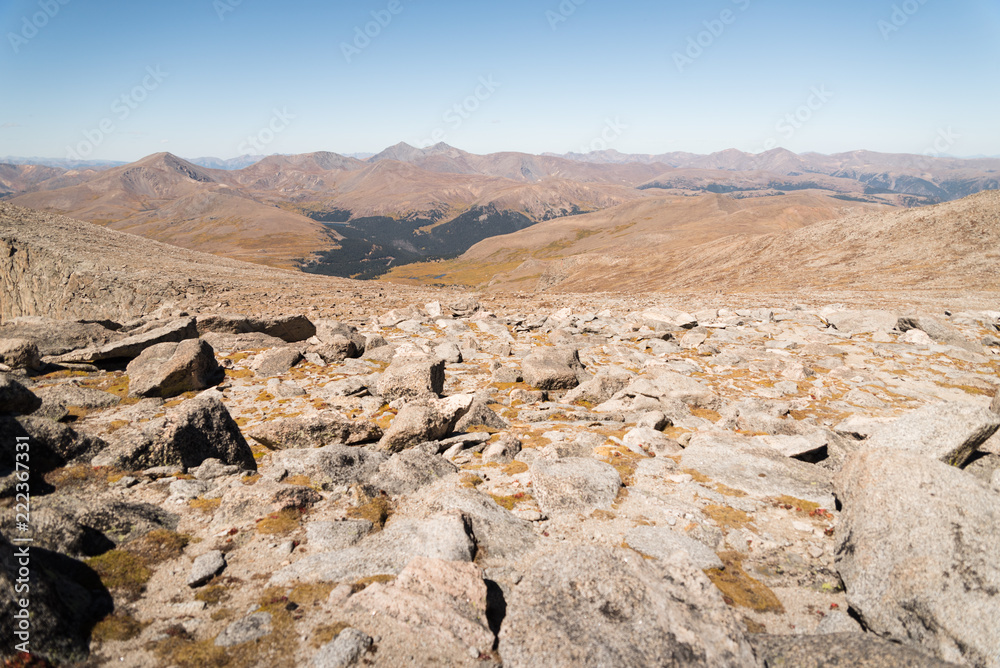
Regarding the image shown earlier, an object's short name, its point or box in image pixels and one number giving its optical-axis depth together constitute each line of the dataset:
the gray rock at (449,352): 17.48
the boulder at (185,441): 8.41
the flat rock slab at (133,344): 14.23
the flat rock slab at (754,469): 8.27
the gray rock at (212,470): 8.39
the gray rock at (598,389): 13.70
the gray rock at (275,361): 15.10
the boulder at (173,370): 12.19
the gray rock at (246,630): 4.63
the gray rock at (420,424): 9.91
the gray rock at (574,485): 7.82
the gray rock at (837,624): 5.25
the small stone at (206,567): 5.59
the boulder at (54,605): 4.07
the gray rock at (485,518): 6.58
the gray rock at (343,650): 4.31
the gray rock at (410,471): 8.35
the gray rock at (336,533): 6.52
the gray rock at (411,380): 12.97
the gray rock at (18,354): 13.09
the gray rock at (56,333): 14.95
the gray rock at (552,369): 14.55
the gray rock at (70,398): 10.38
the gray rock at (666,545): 6.46
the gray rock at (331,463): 8.37
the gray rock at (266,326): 18.81
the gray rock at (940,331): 18.64
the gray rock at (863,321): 21.28
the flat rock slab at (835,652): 4.34
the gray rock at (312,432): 9.81
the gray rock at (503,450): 9.62
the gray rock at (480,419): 11.34
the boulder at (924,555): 4.71
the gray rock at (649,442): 10.12
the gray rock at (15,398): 8.87
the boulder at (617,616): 4.46
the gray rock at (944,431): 7.82
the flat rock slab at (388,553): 5.79
